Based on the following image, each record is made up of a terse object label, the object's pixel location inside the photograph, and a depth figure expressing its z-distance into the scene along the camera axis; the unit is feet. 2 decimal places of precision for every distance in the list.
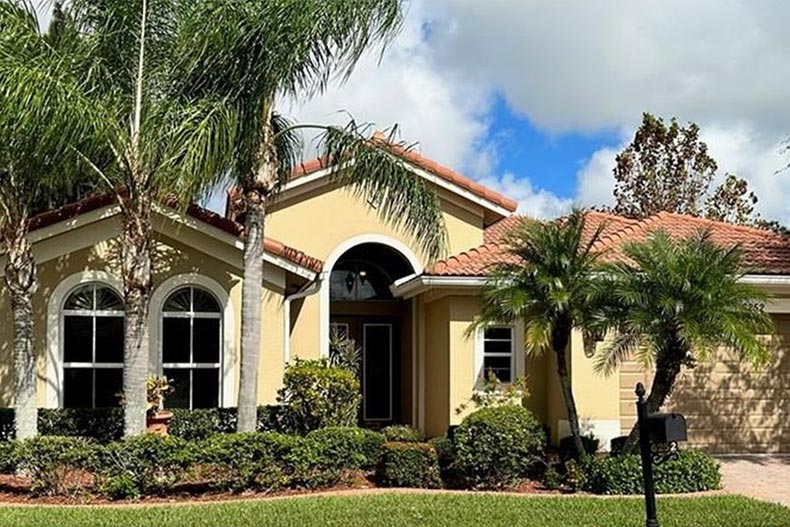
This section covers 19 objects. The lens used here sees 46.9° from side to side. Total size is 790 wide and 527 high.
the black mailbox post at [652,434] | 28.71
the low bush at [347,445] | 47.52
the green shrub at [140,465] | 45.14
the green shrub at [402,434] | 58.39
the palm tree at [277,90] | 47.96
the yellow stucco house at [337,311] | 57.26
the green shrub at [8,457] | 46.25
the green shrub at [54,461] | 44.78
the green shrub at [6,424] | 53.36
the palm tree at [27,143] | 42.39
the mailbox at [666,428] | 28.73
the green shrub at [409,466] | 47.88
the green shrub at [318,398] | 55.42
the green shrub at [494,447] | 48.06
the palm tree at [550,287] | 48.80
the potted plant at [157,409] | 54.34
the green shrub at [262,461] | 45.91
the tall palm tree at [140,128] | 45.44
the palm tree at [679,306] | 44.91
